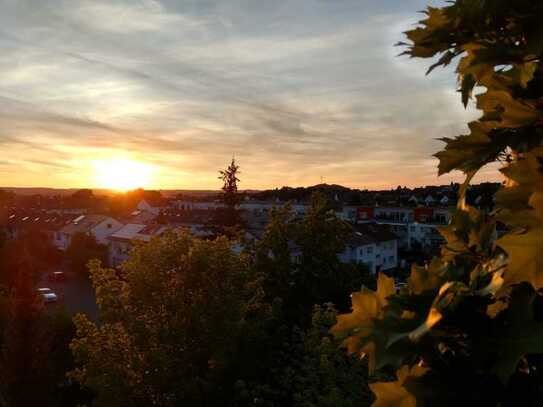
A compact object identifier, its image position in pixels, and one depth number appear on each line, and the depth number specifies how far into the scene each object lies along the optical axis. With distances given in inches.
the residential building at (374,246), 1983.3
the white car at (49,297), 1381.2
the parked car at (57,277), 1811.0
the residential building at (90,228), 2527.1
